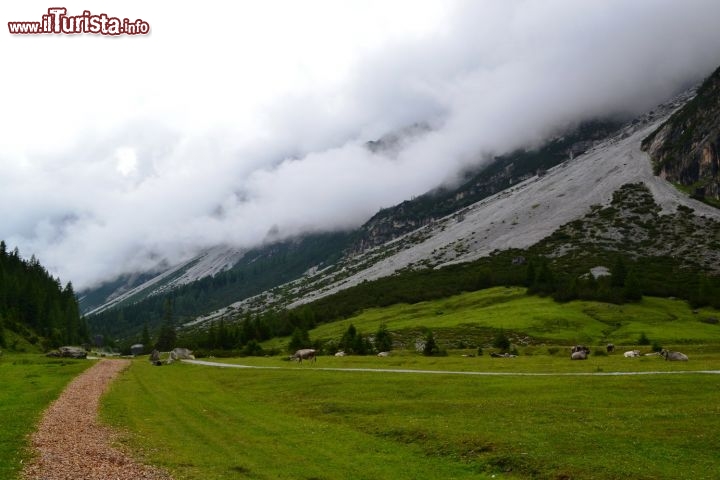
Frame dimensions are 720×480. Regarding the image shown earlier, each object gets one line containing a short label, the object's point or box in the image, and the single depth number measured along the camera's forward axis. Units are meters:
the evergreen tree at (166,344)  194.38
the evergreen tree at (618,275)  162.62
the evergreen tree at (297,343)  125.12
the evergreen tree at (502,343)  92.88
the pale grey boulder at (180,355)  112.83
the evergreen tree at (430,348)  91.19
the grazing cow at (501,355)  79.92
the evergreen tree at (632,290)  149.38
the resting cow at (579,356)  67.62
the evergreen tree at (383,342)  110.88
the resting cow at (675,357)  59.43
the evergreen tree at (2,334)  128.71
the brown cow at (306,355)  91.31
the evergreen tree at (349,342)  105.29
